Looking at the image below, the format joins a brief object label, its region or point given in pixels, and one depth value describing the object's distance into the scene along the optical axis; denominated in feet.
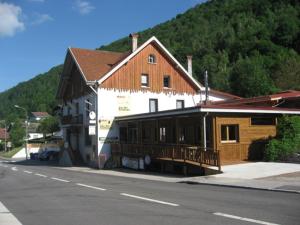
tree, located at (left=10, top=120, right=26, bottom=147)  241.18
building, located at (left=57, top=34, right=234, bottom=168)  94.56
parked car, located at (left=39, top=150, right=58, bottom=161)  145.70
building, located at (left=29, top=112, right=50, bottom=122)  363.28
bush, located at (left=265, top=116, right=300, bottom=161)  62.10
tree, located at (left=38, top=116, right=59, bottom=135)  229.74
